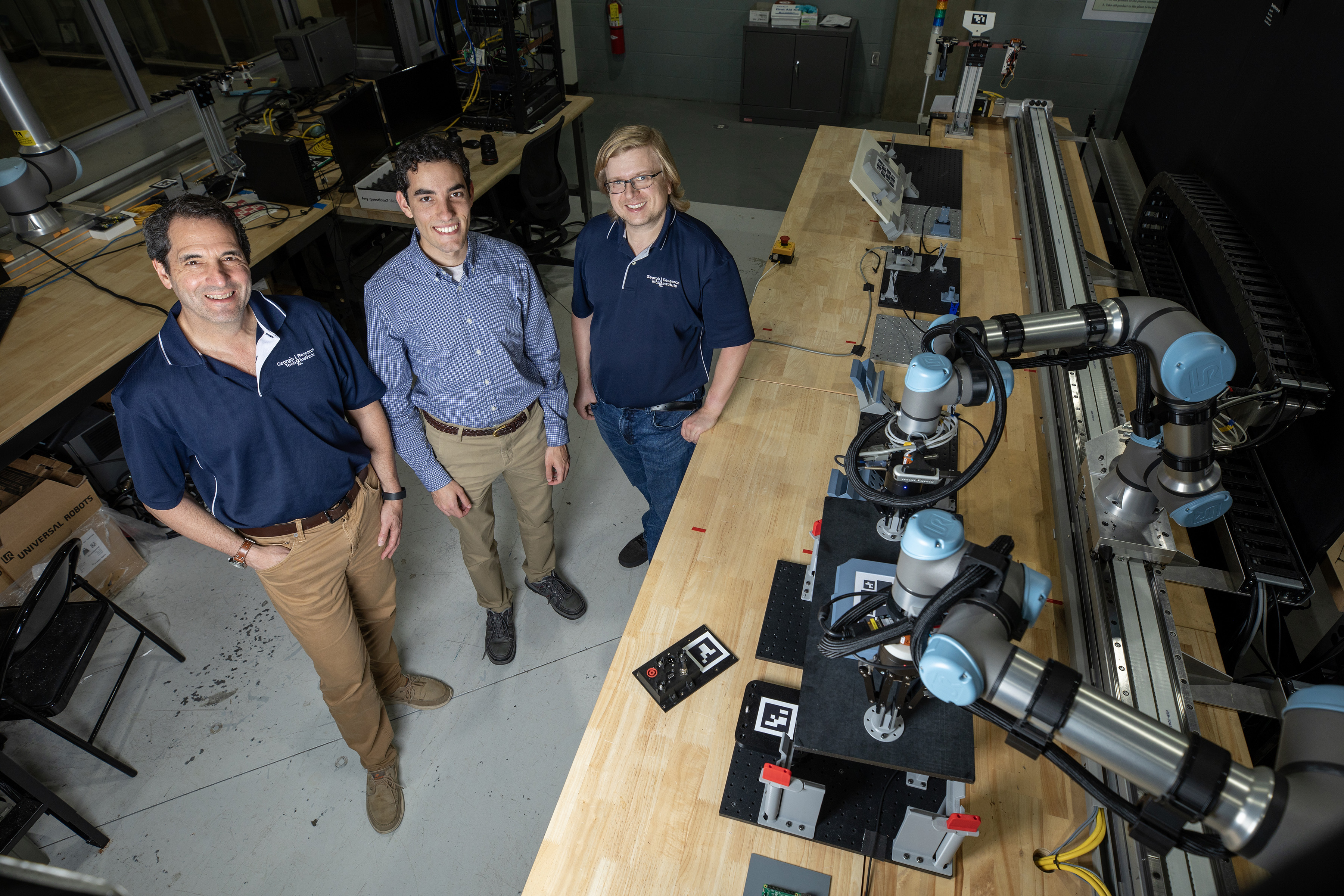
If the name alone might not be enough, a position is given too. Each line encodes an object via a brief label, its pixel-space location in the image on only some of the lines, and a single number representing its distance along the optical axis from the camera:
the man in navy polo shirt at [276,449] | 1.43
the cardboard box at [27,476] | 2.44
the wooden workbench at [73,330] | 2.21
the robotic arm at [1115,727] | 0.60
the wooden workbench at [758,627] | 1.25
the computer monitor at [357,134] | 3.22
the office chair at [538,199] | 3.64
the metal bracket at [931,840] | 1.15
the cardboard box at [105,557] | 2.58
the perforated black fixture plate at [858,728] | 1.12
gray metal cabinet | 6.03
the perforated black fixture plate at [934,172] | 3.32
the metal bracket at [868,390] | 2.01
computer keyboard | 2.48
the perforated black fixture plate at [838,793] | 1.27
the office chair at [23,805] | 1.78
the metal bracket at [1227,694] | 1.41
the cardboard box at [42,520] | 2.37
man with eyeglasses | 1.73
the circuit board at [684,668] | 1.48
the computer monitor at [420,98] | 3.61
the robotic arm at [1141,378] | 1.01
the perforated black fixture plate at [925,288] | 2.59
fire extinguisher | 6.60
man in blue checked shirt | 1.72
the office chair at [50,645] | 1.86
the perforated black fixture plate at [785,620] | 1.53
